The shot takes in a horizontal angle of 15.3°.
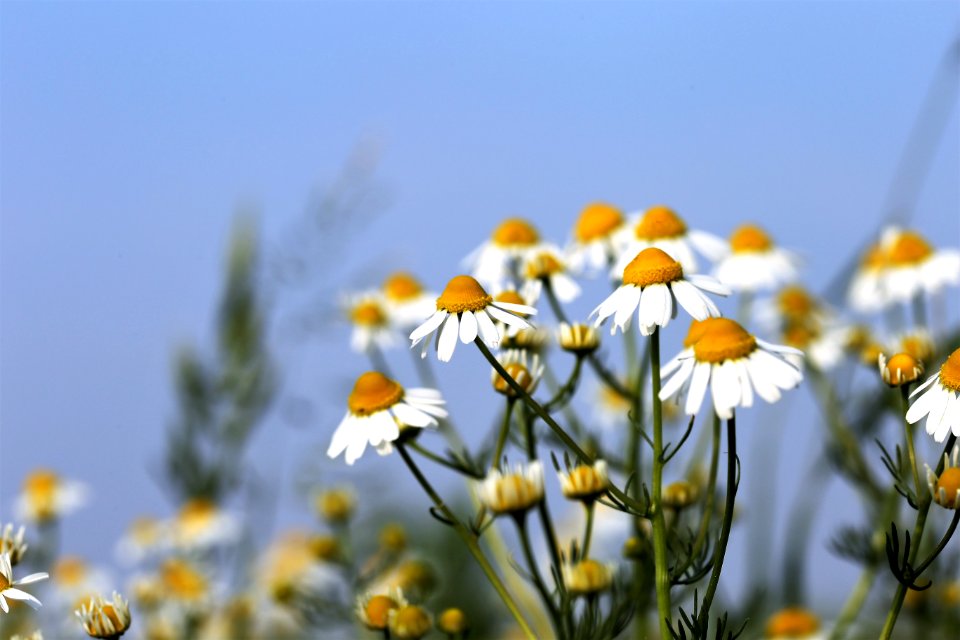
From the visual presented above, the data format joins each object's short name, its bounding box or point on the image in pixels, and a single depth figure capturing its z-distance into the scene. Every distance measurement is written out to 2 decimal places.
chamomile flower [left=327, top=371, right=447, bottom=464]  0.54
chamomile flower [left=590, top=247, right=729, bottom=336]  0.53
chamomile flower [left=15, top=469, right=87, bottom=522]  0.83
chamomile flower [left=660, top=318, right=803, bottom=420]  0.51
